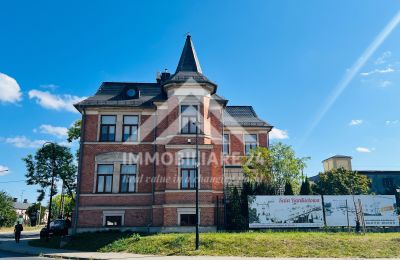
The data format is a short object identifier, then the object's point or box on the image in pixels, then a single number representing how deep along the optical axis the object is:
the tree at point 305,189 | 23.25
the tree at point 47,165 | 36.75
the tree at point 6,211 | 52.50
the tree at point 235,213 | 20.11
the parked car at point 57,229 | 24.81
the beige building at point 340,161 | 58.44
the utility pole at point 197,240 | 15.28
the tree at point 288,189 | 22.25
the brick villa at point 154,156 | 20.75
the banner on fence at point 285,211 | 19.97
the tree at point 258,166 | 24.05
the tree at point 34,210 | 73.69
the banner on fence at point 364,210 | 20.23
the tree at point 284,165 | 25.14
